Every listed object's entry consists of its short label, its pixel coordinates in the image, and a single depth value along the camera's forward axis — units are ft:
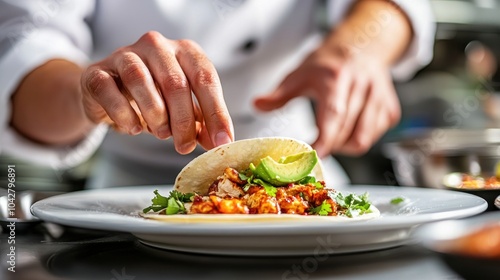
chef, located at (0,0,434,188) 1.65
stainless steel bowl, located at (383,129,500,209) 2.12
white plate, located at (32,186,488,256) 1.28
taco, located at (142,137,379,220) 1.58
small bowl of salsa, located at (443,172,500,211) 1.72
